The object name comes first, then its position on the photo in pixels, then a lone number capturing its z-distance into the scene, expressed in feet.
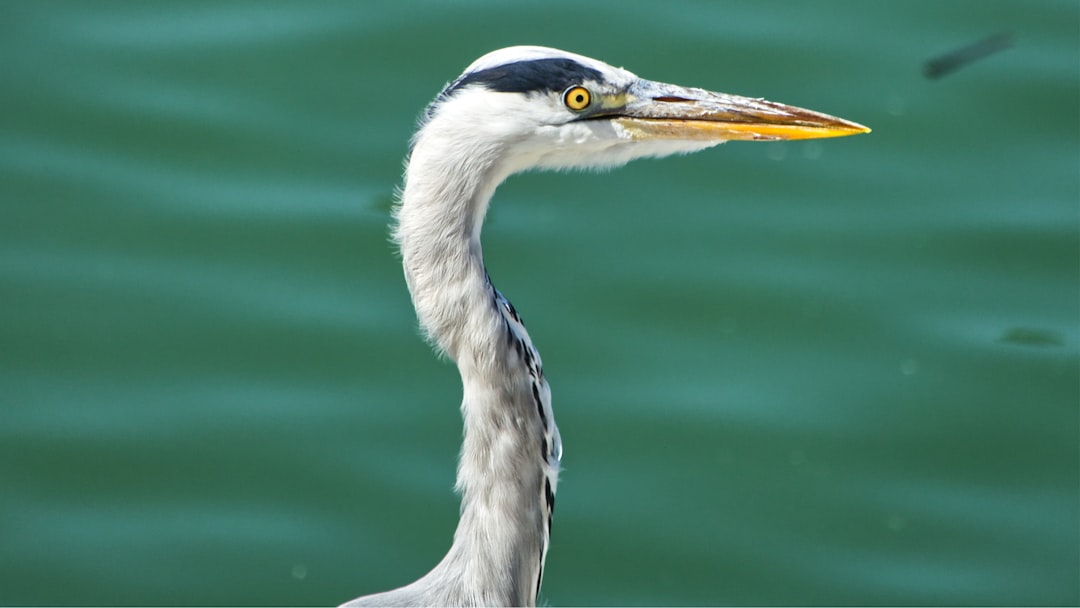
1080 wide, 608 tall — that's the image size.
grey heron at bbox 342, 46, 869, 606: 18.06
